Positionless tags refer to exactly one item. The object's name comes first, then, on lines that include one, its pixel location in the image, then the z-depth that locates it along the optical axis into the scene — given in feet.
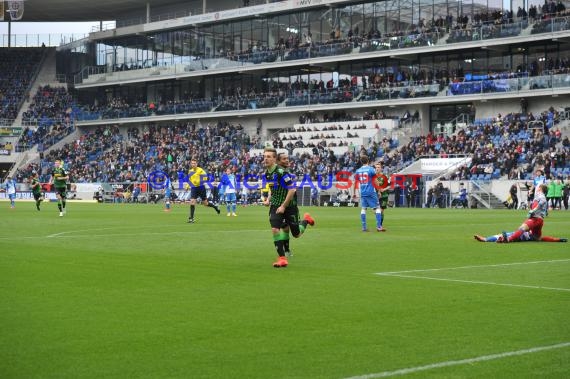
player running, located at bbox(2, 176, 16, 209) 155.63
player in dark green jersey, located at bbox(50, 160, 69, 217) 113.09
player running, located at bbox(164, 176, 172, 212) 142.27
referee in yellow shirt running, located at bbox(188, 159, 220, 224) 106.40
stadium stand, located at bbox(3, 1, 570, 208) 188.75
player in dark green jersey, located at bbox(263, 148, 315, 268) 48.35
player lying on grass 64.28
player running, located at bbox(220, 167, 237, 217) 123.34
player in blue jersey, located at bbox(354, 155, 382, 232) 79.51
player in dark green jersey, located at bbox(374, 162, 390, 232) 84.12
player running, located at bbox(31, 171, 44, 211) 140.58
